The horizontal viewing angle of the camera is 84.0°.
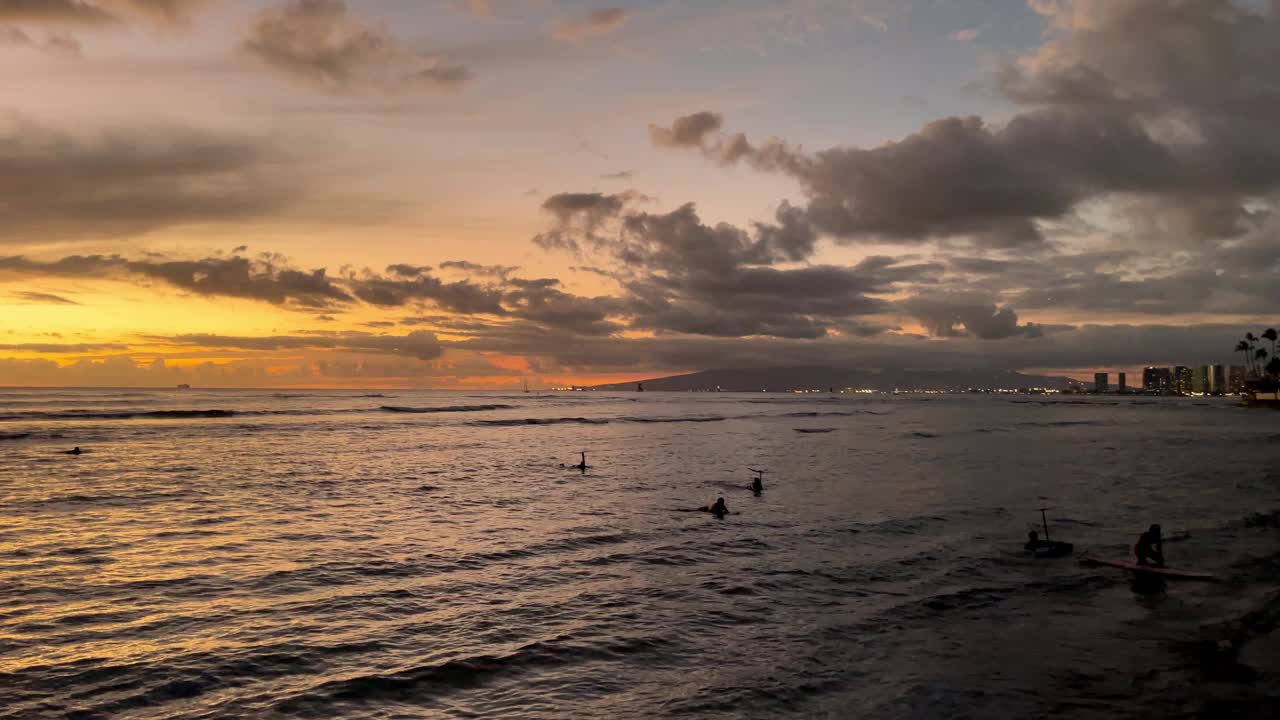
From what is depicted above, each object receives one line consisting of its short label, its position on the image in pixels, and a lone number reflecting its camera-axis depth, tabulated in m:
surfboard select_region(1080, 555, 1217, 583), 25.34
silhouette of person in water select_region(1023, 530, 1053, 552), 29.98
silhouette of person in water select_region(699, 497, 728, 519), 39.84
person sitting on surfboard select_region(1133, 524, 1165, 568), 26.09
